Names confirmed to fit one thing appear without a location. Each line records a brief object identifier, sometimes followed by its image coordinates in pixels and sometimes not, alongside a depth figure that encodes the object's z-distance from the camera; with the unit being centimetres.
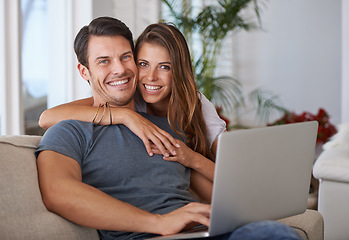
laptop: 151
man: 162
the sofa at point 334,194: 241
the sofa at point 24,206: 157
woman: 188
